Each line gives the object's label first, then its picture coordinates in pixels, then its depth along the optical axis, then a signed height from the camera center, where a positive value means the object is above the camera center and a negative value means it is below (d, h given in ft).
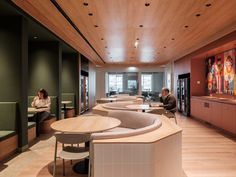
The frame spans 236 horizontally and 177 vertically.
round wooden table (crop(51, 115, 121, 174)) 9.28 -1.82
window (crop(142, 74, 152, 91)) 59.11 +1.91
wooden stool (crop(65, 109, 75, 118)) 28.58 -3.48
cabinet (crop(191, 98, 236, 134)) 19.35 -2.83
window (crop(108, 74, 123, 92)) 61.26 +2.02
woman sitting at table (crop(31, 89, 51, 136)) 19.58 -1.53
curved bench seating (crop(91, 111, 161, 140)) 7.77 -1.82
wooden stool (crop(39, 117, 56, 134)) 20.67 -3.80
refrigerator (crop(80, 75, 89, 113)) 36.04 -0.93
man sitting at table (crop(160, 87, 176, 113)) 20.95 -1.41
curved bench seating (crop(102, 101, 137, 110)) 17.51 -1.51
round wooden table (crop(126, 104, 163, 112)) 17.61 -1.67
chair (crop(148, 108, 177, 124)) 20.66 -2.52
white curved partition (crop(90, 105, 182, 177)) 6.79 -2.28
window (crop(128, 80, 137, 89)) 58.70 +1.33
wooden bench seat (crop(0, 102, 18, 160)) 14.22 -2.20
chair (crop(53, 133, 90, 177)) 9.46 -2.43
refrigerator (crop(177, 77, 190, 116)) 32.85 -1.24
